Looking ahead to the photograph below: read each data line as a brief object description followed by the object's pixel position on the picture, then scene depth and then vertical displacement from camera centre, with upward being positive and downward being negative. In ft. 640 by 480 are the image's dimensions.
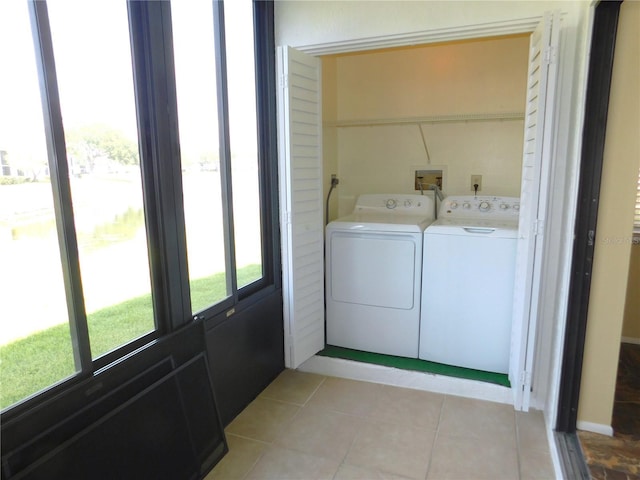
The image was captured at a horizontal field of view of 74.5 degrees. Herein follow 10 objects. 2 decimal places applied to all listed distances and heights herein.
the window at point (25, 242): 4.10 -0.76
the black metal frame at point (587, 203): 5.91 -0.58
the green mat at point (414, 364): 8.54 -4.23
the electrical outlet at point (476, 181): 11.05 -0.42
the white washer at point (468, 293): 8.34 -2.60
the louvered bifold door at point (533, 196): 6.49 -0.53
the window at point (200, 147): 6.17 +0.31
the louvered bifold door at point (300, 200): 7.94 -0.67
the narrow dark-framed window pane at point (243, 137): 7.33 +0.54
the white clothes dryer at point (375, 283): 9.08 -2.57
